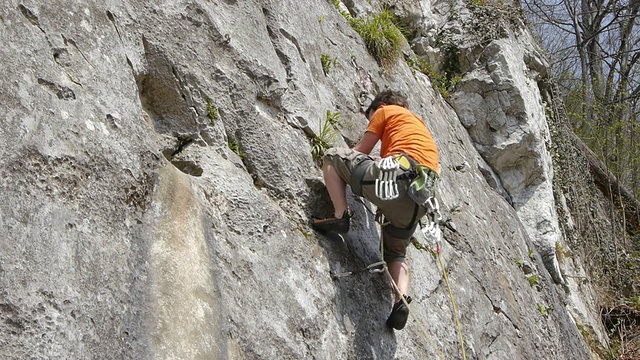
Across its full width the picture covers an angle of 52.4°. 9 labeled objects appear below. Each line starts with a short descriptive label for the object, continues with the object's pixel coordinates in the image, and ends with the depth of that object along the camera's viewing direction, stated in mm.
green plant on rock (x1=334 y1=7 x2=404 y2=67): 7797
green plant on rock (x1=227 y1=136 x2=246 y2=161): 4636
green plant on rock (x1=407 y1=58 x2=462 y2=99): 9344
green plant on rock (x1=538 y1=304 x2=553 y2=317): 7659
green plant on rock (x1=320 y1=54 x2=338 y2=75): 6348
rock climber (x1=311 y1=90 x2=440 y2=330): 4664
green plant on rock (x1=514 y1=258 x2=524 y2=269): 7888
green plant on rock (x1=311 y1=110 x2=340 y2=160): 5262
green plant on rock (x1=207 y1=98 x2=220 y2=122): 4512
